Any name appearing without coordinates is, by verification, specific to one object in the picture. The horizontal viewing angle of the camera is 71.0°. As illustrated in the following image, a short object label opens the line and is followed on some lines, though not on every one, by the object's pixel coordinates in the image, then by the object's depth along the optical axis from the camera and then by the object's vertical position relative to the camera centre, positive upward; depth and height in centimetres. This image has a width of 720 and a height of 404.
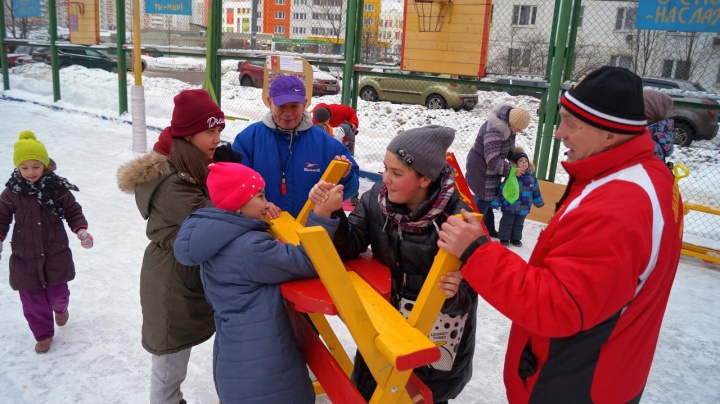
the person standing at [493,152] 529 -72
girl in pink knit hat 182 -75
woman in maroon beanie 231 -70
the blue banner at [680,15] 508 +81
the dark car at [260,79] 1534 -25
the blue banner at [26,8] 1462 +135
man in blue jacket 285 -44
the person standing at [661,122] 372 -22
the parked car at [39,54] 1956 +7
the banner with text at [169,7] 1044 +118
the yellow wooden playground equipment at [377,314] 141 -71
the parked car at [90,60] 1580 -4
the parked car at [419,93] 970 -29
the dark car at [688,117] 529 -29
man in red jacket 127 -44
